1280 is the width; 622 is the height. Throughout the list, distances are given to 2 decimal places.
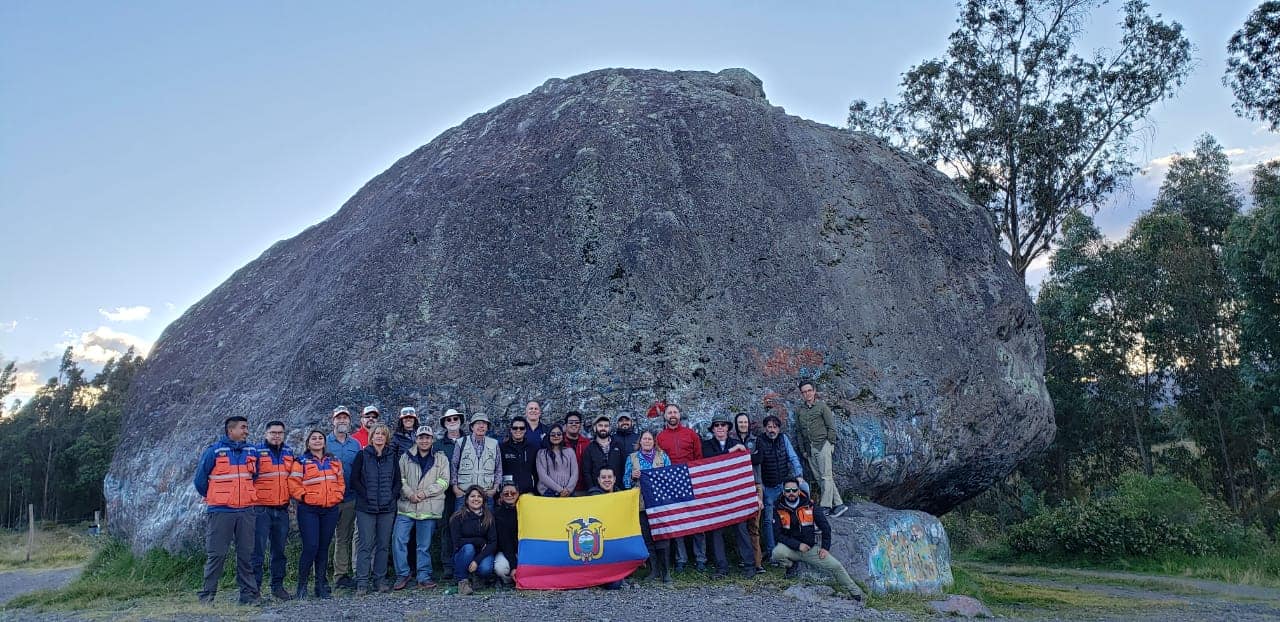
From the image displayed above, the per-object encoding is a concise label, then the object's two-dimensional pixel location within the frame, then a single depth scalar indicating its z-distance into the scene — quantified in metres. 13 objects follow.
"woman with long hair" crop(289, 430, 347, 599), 8.27
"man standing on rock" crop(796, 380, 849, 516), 10.04
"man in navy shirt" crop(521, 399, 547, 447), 9.30
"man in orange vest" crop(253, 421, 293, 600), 8.24
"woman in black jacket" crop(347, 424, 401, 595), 8.54
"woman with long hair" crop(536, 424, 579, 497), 9.02
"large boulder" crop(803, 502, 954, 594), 9.12
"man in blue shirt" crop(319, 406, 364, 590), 8.82
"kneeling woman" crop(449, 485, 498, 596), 8.38
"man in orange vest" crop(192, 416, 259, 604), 8.08
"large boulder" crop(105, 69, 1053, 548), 10.73
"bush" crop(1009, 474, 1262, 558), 15.07
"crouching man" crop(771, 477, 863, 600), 8.69
